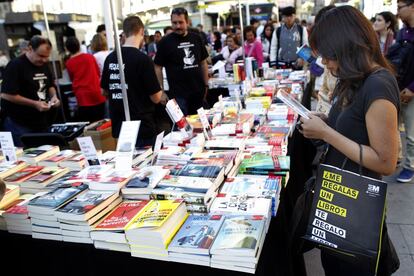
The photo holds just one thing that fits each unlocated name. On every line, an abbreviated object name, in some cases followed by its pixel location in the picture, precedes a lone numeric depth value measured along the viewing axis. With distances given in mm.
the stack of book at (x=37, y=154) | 2084
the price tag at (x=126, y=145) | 1752
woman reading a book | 1191
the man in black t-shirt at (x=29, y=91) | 3236
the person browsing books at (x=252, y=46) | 6254
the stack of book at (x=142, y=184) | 1538
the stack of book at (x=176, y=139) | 2191
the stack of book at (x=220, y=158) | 1739
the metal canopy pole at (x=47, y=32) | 4326
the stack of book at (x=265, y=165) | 1727
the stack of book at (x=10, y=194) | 1650
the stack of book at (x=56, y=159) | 2051
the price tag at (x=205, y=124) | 2167
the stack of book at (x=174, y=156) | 1903
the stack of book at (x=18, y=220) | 1483
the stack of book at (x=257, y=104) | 2982
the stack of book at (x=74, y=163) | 2007
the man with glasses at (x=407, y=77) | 3184
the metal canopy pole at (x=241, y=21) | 4294
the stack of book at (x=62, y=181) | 1690
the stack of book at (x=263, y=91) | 3385
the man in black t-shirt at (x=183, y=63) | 3811
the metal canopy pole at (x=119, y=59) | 2203
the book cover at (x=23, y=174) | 1836
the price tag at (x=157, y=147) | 1946
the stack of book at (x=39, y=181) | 1779
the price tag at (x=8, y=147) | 1987
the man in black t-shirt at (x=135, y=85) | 2781
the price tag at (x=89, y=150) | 1799
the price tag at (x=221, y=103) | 2915
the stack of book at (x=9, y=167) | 1892
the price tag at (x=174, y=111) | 2045
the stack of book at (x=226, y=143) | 2012
